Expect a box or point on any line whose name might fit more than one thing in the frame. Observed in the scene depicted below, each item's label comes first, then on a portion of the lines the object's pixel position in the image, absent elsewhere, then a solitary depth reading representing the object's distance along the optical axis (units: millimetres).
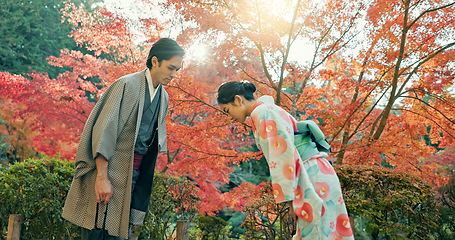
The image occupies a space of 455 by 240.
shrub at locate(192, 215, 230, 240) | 4281
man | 1576
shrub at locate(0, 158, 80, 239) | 3020
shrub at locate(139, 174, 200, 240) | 3613
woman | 1655
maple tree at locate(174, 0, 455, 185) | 4637
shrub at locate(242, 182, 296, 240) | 3387
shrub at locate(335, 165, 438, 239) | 3102
